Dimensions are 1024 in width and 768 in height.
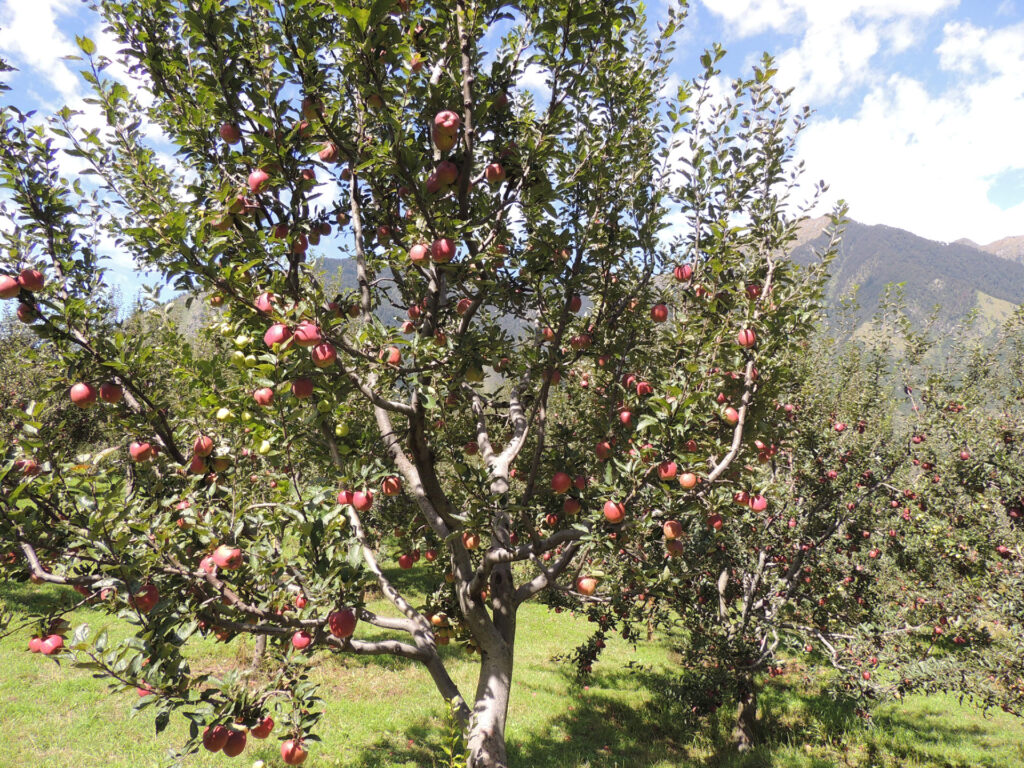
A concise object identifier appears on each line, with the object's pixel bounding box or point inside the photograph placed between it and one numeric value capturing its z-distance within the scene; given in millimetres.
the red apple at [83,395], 3244
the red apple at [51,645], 2986
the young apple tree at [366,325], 3035
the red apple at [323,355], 3197
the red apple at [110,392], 3414
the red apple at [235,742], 2861
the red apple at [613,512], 3742
